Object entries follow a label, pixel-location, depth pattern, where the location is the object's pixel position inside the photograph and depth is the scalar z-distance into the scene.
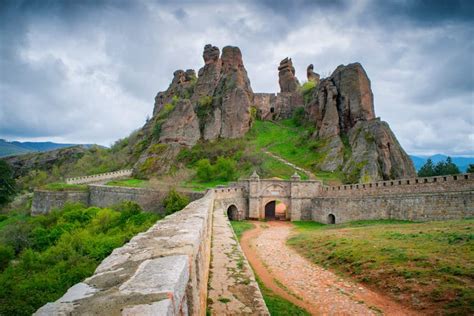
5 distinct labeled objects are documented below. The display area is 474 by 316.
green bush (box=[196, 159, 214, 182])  41.12
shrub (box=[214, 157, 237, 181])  41.09
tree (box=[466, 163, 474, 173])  37.22
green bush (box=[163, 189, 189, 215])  24.81
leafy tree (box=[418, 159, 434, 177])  49.41
